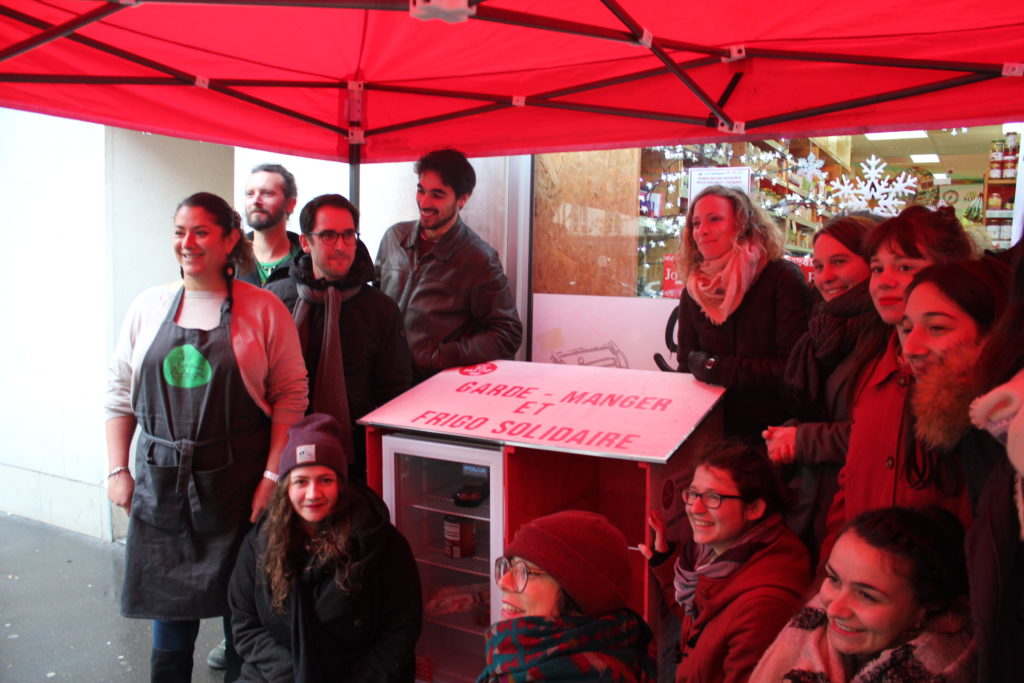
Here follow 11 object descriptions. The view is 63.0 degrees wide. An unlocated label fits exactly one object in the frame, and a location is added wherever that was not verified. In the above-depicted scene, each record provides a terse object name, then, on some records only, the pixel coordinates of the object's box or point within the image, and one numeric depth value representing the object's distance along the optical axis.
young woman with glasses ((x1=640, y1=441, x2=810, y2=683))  2.12
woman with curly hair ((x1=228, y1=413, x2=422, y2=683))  2.73
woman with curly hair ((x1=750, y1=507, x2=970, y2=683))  1.67
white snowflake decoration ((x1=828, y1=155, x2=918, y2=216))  4.09
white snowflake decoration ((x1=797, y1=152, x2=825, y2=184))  4.30
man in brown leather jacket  3.86
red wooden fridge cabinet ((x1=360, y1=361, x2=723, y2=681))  3.01
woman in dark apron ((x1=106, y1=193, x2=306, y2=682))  2.87
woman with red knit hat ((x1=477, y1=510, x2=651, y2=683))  2.02
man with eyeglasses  3.28
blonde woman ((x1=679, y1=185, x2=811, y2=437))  3.06
